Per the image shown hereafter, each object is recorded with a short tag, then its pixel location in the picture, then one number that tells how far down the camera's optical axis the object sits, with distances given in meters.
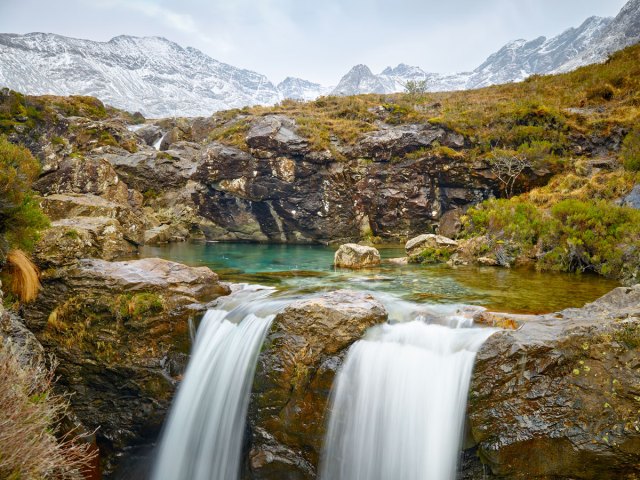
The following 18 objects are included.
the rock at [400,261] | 15.89
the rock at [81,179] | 27.19
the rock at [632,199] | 12.98
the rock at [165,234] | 25.11
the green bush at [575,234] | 11.12
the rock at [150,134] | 47.16
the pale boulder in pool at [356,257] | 15.14
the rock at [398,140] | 25.77
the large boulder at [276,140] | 26.45
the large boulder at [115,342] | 6.85
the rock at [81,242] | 8.91
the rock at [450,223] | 24.11
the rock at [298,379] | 5.62
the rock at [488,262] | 14.77
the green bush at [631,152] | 16.23
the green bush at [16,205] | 6.95
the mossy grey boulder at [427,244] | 16.67
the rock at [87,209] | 19.06
